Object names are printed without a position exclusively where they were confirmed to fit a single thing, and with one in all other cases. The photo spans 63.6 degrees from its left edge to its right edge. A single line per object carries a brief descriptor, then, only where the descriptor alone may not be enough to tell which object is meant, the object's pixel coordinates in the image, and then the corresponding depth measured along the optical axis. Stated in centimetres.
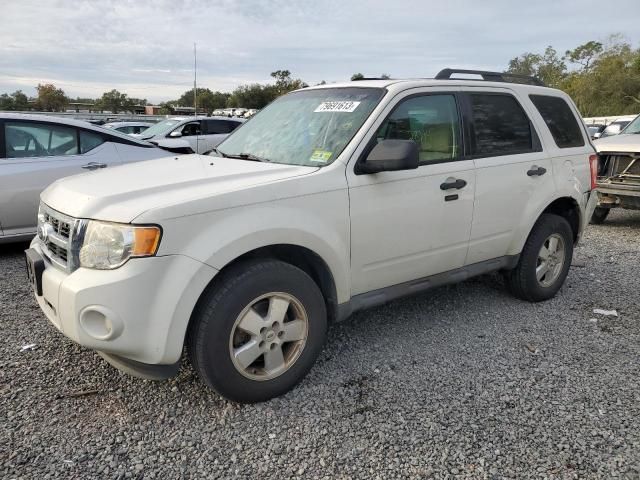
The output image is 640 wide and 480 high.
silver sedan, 534
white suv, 248
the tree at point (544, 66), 6643
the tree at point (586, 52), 5853
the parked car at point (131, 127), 1559
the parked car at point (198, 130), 1133
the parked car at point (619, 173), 731
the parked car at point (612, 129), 1149
